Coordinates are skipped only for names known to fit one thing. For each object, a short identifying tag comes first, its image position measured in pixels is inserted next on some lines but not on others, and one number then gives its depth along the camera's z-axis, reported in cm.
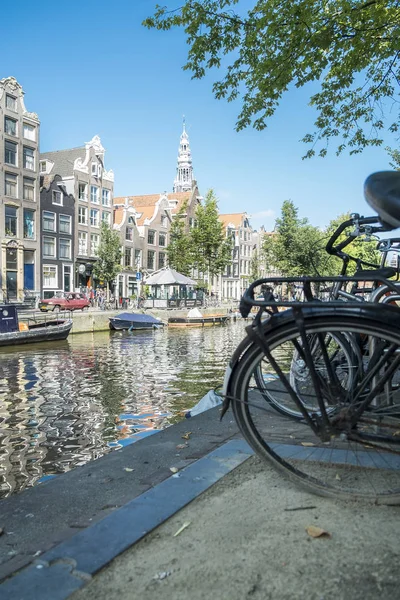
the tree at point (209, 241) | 4181
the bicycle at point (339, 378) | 187
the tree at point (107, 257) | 3666
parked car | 3052
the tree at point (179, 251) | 4244
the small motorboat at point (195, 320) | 3066
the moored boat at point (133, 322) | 2698
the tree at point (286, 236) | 4338
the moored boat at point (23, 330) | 1888
